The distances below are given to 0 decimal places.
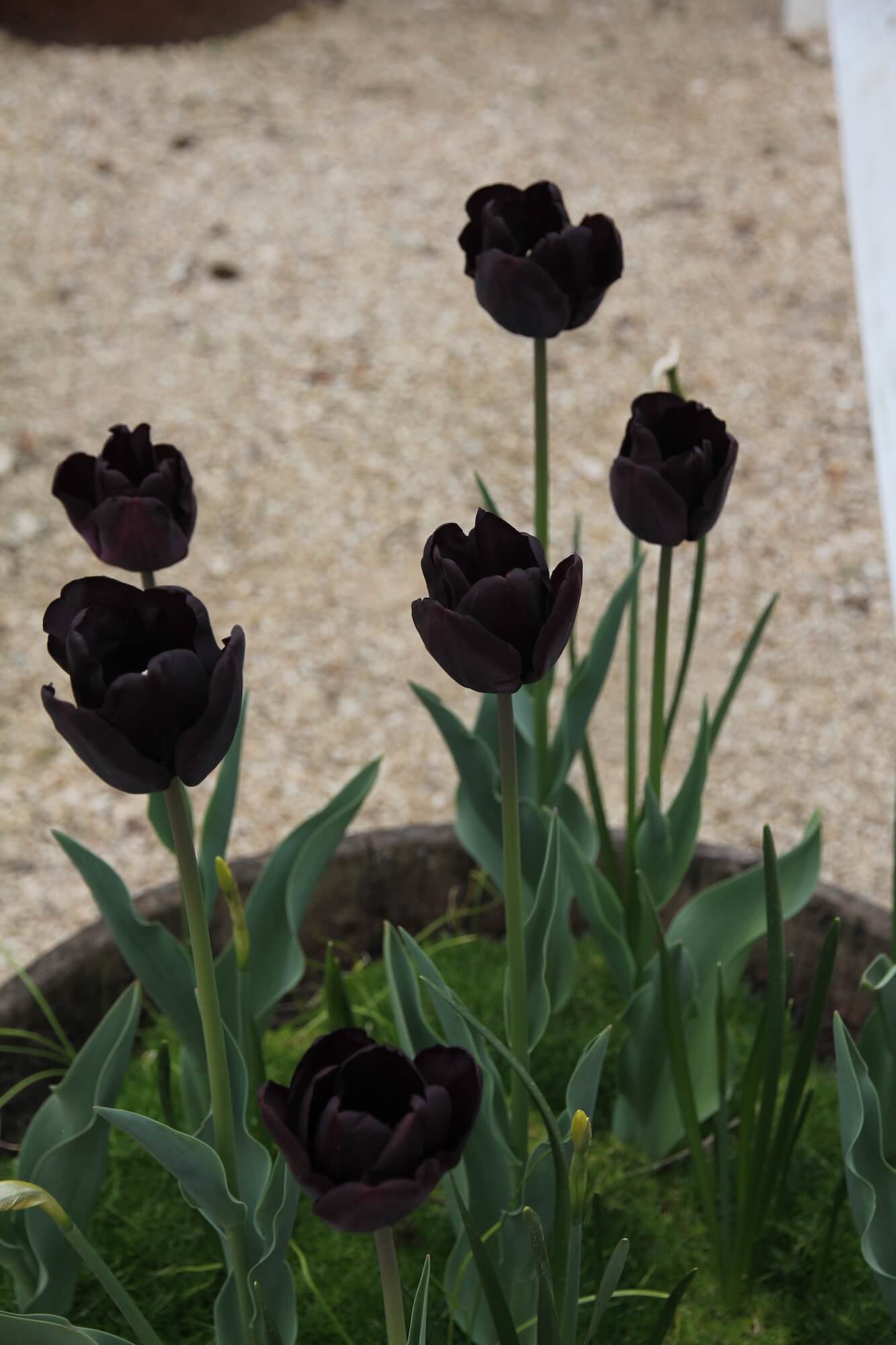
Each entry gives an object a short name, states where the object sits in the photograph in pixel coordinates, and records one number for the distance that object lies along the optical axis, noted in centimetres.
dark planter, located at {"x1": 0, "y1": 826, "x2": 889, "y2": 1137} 166
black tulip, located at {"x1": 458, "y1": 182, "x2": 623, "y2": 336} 142
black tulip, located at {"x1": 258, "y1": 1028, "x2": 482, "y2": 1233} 116
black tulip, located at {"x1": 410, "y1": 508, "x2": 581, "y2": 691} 122
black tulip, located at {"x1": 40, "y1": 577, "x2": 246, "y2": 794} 120
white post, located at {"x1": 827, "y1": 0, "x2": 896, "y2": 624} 164
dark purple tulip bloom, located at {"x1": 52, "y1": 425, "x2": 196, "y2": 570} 140
